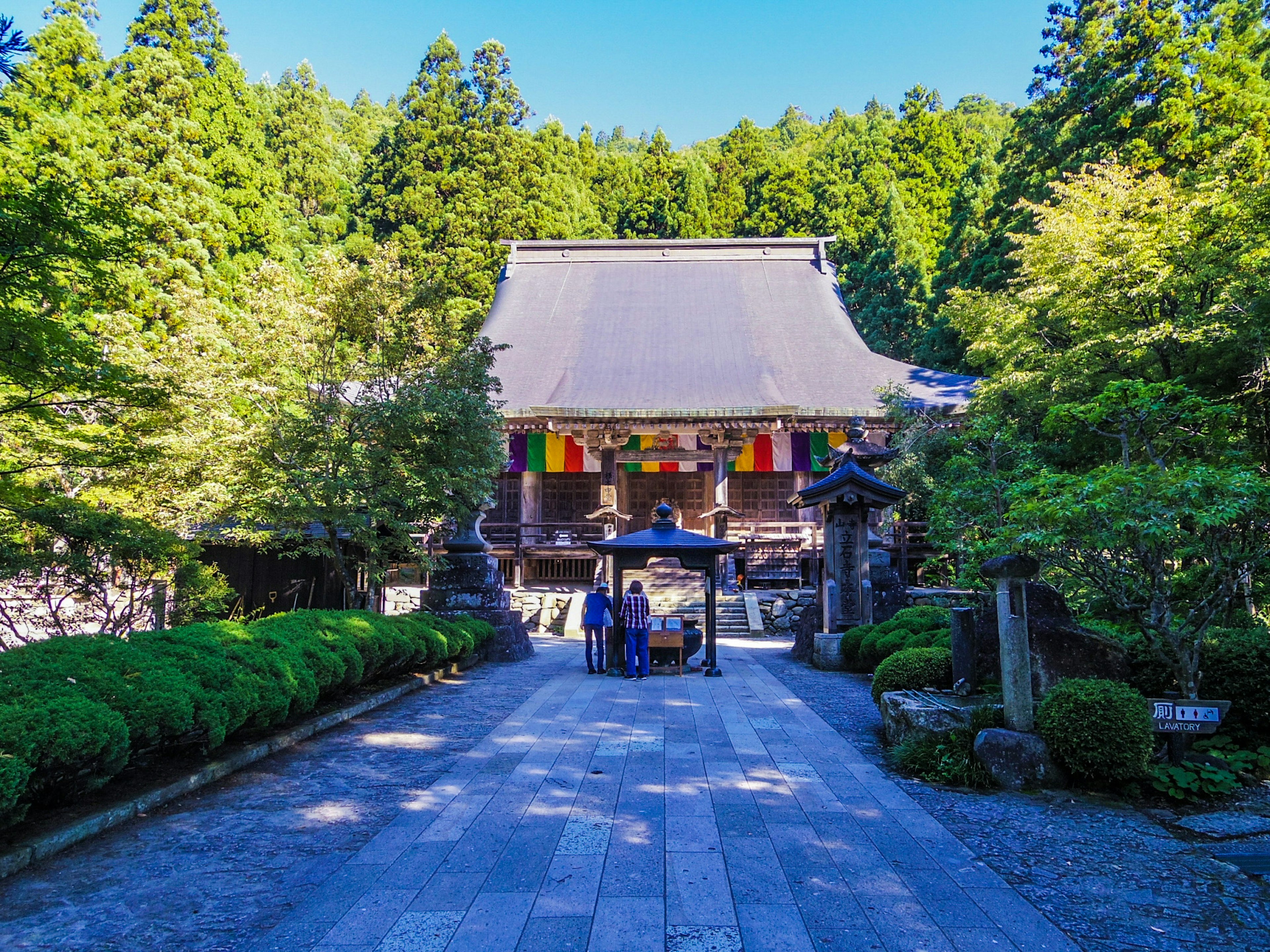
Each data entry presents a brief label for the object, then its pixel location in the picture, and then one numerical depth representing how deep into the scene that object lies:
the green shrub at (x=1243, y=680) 4.69
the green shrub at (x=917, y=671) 6.16
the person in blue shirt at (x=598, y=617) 9.79
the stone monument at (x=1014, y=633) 4.57
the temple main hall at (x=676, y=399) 17.23
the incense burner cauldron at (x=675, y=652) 10.19
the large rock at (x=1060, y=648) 5.07
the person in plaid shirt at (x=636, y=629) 9.27
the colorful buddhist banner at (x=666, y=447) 18.31
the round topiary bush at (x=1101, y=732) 4.19
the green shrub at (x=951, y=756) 4.49
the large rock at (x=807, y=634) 10.84
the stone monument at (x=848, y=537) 10.34
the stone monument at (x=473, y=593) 11.20
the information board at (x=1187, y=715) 4.17
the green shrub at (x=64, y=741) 3.12
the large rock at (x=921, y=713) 4.95
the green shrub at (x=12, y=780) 2.90
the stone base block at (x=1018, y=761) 4.40
